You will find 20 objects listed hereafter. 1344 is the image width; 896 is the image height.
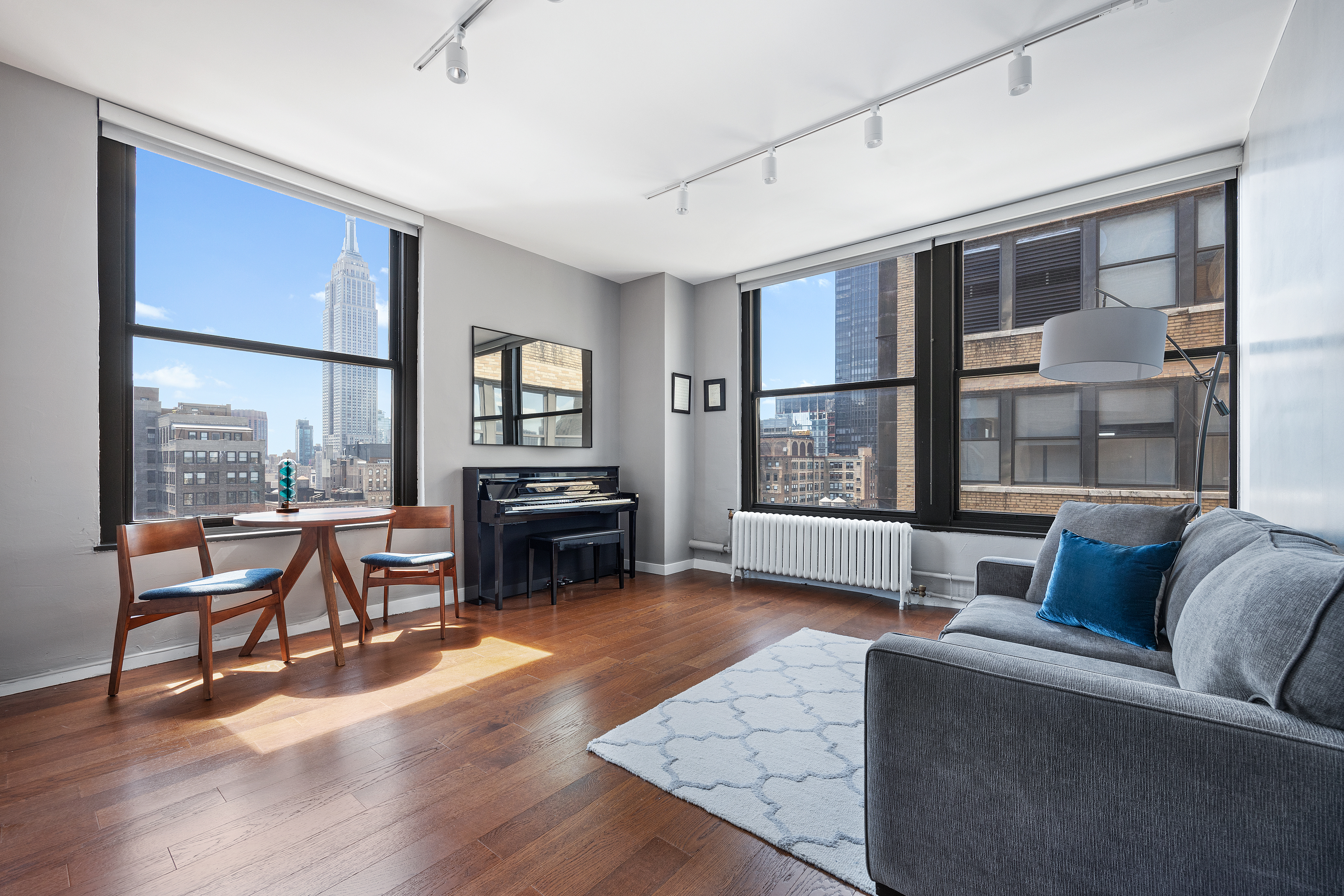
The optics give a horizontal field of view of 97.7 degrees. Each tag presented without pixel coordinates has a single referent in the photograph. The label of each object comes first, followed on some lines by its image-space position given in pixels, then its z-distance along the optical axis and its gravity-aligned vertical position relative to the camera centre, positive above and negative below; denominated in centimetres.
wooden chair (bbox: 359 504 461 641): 361 -73
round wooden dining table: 309 -60
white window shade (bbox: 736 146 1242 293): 352 +162
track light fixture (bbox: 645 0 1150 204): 243 +173
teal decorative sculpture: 352 -25
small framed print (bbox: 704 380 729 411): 588 +49
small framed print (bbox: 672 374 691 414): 582 +51
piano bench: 463 -81
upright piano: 453 -54
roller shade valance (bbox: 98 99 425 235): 310 +167
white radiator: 460 -88
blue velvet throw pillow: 211 -55
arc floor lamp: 242 +44
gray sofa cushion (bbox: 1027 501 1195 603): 236 -34
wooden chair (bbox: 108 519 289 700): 268 -68
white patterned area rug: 179 -117
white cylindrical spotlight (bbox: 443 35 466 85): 245 +161
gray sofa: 100 -61
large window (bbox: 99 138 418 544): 321 +63
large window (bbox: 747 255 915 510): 491 +48
